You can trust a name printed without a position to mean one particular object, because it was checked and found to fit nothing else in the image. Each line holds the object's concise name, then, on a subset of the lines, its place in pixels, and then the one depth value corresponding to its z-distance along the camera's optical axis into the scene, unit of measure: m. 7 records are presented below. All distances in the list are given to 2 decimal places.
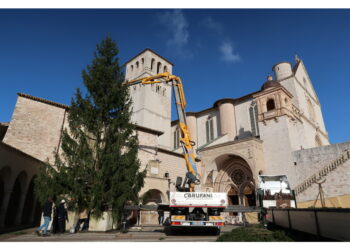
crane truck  8.55
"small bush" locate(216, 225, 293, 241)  5.79
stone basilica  15.83
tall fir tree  10.42
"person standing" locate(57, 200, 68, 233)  9.43
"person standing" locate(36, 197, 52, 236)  8.47
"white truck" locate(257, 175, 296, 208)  12.74
